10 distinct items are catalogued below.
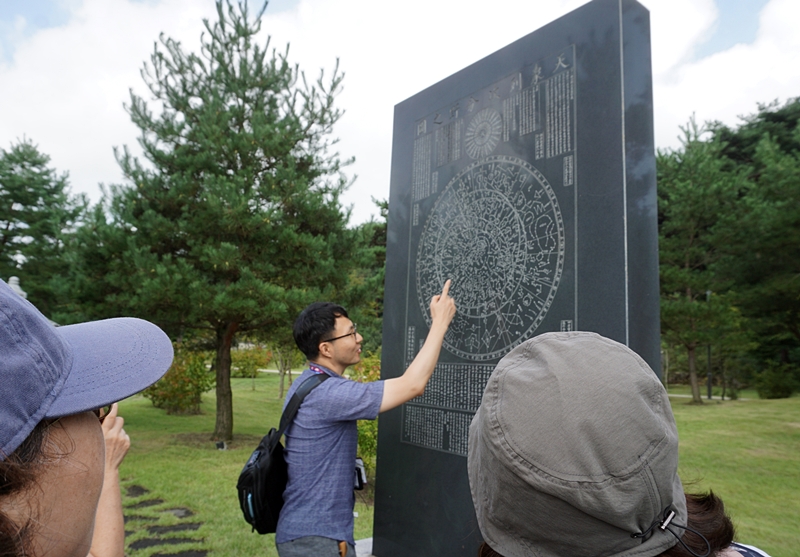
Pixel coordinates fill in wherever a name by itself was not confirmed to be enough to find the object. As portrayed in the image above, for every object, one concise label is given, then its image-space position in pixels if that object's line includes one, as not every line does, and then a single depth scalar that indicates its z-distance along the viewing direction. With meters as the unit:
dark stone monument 2.16
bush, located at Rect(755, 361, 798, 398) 12.23
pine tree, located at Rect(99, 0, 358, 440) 7.29
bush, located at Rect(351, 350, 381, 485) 5.51
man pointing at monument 1.92
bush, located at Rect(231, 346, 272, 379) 17.03
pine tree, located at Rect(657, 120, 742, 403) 10.42
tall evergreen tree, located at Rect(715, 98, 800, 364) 9.06
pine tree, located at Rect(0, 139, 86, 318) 12.01
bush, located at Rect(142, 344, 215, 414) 11.03
